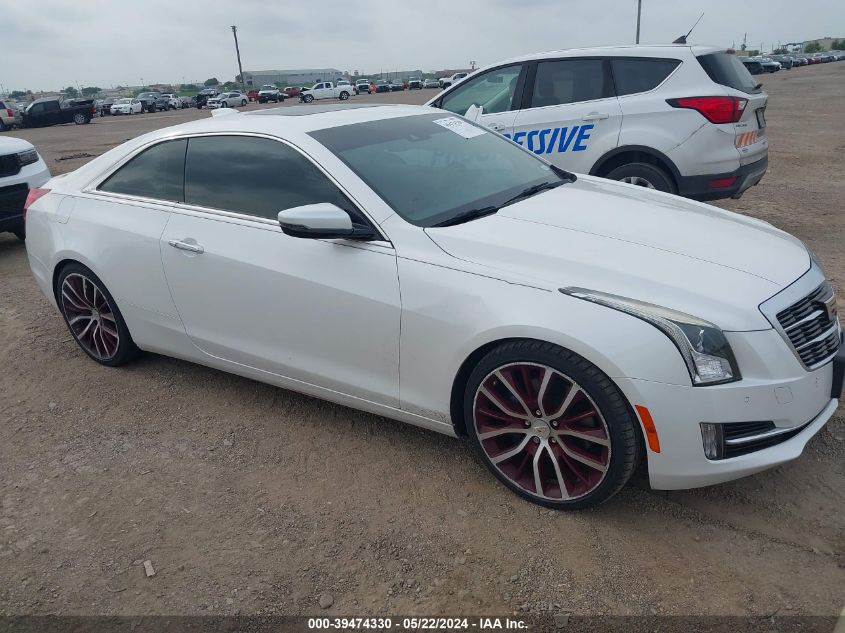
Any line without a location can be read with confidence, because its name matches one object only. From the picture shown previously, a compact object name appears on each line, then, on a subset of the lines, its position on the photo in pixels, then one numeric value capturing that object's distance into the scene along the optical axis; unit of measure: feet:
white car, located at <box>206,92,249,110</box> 166.40
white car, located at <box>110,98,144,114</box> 154.92
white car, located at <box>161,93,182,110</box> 176.35
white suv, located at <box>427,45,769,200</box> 18.89
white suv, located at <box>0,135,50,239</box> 23.34
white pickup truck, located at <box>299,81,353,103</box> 179.11
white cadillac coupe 7.98
